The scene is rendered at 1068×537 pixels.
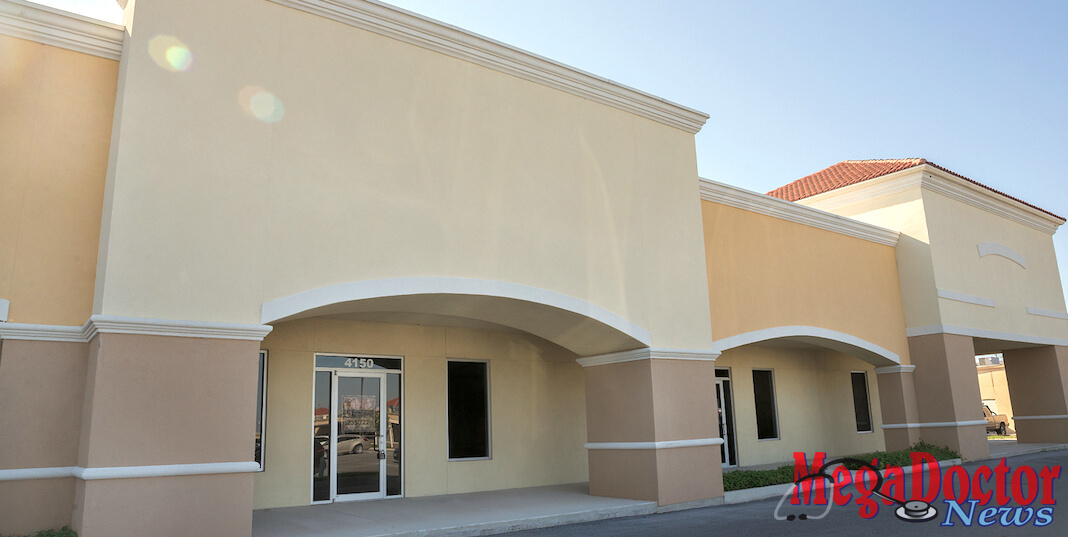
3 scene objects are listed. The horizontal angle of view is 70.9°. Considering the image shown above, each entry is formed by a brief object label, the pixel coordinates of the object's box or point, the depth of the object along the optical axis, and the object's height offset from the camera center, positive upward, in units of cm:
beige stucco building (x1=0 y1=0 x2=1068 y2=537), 862 +218
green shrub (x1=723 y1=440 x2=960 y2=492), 1423 -113
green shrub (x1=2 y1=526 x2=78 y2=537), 823 -101
